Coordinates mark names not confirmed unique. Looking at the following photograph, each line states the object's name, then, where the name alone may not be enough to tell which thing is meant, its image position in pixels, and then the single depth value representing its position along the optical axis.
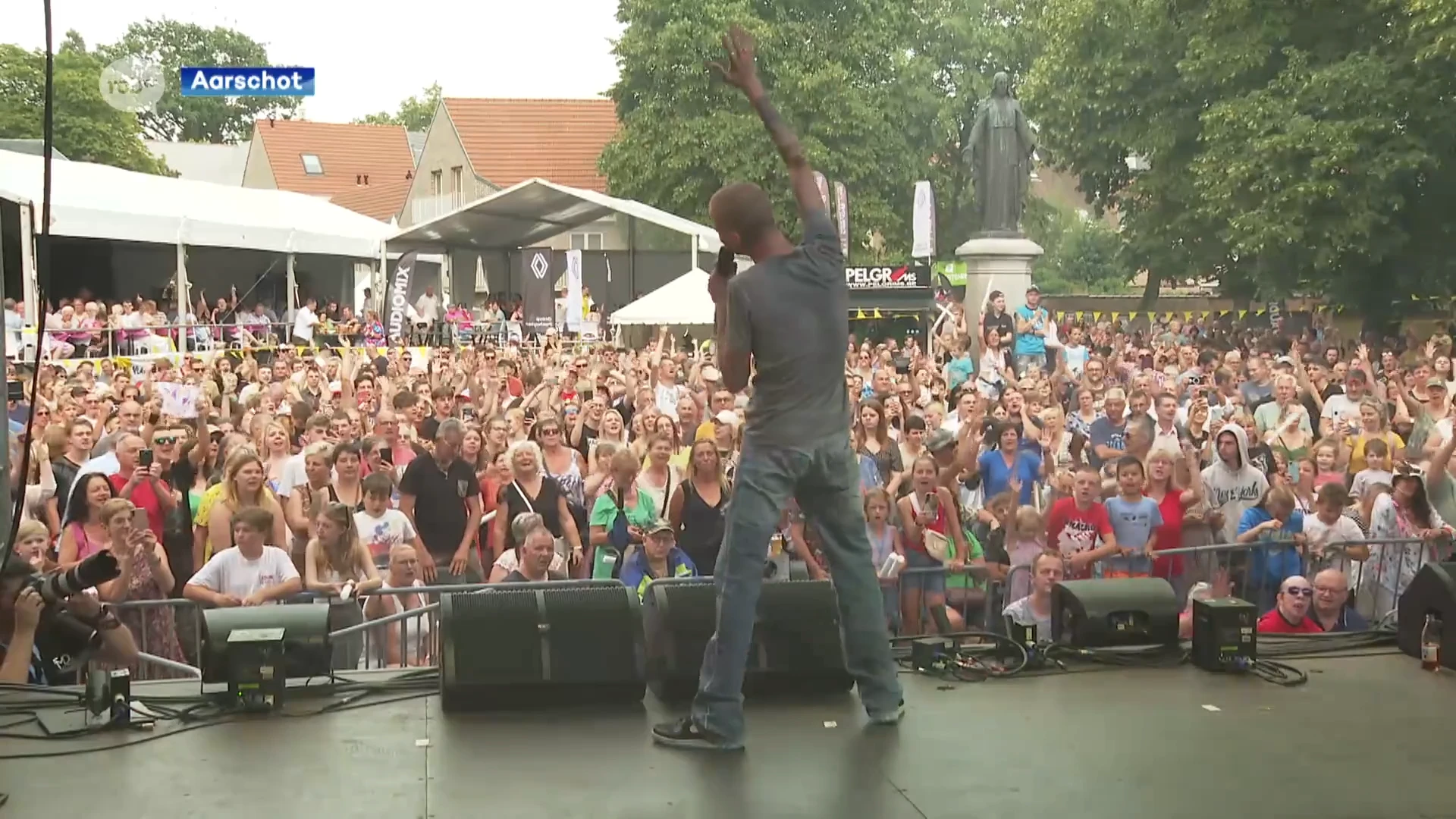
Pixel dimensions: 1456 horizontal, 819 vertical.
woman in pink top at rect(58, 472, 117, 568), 5.43
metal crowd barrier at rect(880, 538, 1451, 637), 5.57
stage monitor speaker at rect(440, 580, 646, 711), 3.93
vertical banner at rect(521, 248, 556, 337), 19.86
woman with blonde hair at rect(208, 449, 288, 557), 5.59
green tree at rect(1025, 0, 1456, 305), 17.75
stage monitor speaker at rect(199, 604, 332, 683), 4.10
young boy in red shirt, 5.96
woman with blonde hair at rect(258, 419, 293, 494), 6.79
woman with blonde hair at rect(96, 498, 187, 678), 4.95
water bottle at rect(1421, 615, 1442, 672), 4.34
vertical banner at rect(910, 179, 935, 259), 18.44
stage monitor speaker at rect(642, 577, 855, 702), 4.00
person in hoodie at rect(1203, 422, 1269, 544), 6.54
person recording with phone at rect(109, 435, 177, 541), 5.89
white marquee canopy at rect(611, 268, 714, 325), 16.33
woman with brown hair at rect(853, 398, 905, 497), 6.88
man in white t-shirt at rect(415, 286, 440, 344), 20.08
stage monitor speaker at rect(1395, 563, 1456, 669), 4.30
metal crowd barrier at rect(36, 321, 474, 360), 13.31
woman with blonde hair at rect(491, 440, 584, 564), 6.10
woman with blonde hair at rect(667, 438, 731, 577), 5.68
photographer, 4.03
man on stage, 3.43
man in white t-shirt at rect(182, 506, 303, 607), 5.12
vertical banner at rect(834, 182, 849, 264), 18.83
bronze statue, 15.41
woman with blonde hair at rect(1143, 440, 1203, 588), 6.24
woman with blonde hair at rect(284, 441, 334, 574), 5.96
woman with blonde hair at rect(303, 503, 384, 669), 5.35
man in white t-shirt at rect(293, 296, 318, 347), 17.48
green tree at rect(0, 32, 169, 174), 21.94
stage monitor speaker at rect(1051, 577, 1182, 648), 4.52
